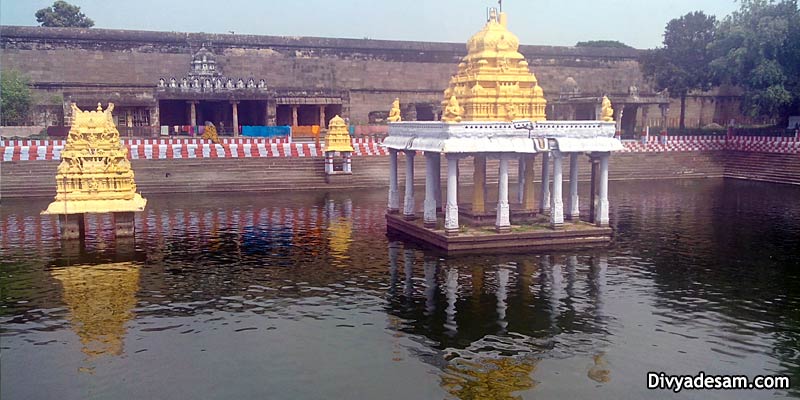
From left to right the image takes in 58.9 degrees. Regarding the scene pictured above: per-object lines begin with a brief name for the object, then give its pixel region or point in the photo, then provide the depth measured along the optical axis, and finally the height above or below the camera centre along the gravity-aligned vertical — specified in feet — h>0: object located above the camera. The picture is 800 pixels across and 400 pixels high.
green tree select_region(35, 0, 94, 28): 240.32 +40.61
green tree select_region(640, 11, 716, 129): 166.59 +19.60
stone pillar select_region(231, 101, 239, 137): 145.08 +3.63
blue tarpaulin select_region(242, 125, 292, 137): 144.77 +0.80
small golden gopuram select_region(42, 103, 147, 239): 70.79 -4.44
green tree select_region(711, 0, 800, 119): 133.59 +15.58
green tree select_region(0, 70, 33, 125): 136.36 +6.94
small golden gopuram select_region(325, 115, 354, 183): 121.49 -1.54
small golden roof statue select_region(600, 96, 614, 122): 74.23 +2.49
